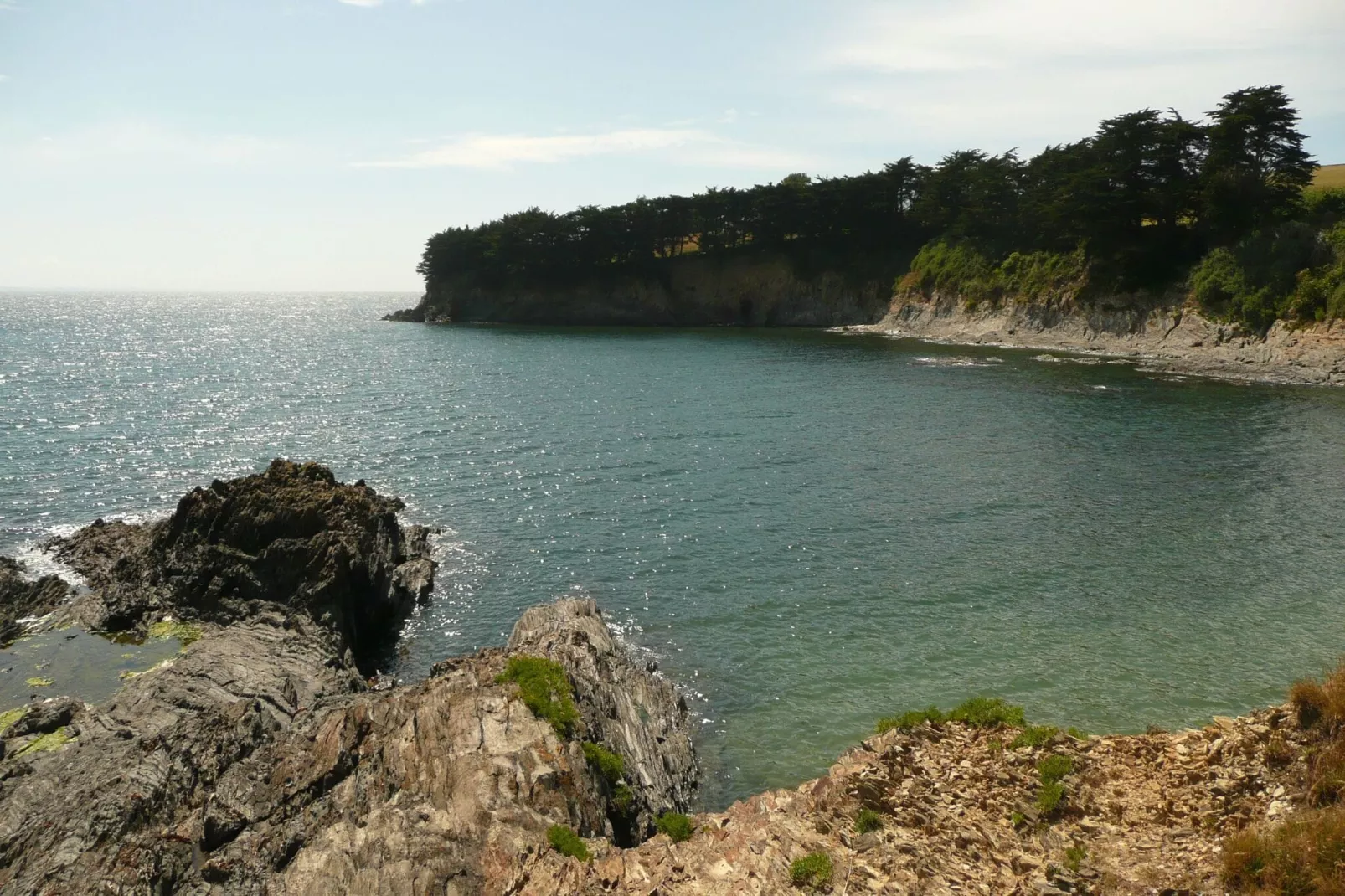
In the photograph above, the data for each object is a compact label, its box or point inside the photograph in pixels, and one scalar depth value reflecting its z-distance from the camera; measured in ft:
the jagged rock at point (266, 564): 85.66
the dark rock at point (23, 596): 85.35
